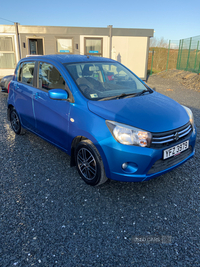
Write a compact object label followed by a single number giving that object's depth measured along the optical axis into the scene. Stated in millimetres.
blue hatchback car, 2590
